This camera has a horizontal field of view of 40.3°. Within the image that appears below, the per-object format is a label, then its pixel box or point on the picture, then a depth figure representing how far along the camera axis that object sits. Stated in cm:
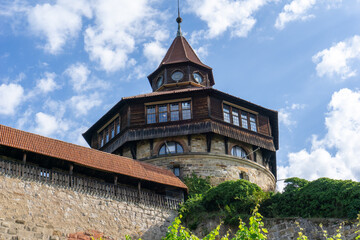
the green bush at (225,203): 2411
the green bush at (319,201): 2064
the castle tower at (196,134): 3088
